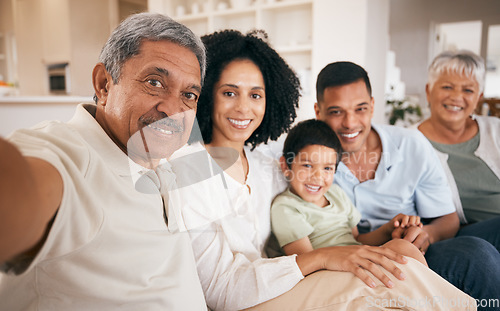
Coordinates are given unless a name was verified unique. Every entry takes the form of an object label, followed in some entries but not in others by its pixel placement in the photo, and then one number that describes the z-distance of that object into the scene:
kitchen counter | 3.15
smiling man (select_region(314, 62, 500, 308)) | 1.52
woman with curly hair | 0.98
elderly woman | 1.75
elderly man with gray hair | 0.51
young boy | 1.29
